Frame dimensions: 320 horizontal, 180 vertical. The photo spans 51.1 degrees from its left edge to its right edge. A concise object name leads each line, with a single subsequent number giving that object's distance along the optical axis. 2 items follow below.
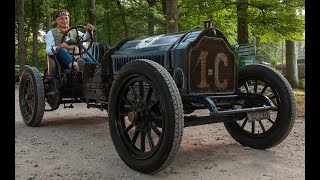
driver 6.04
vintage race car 3.37
